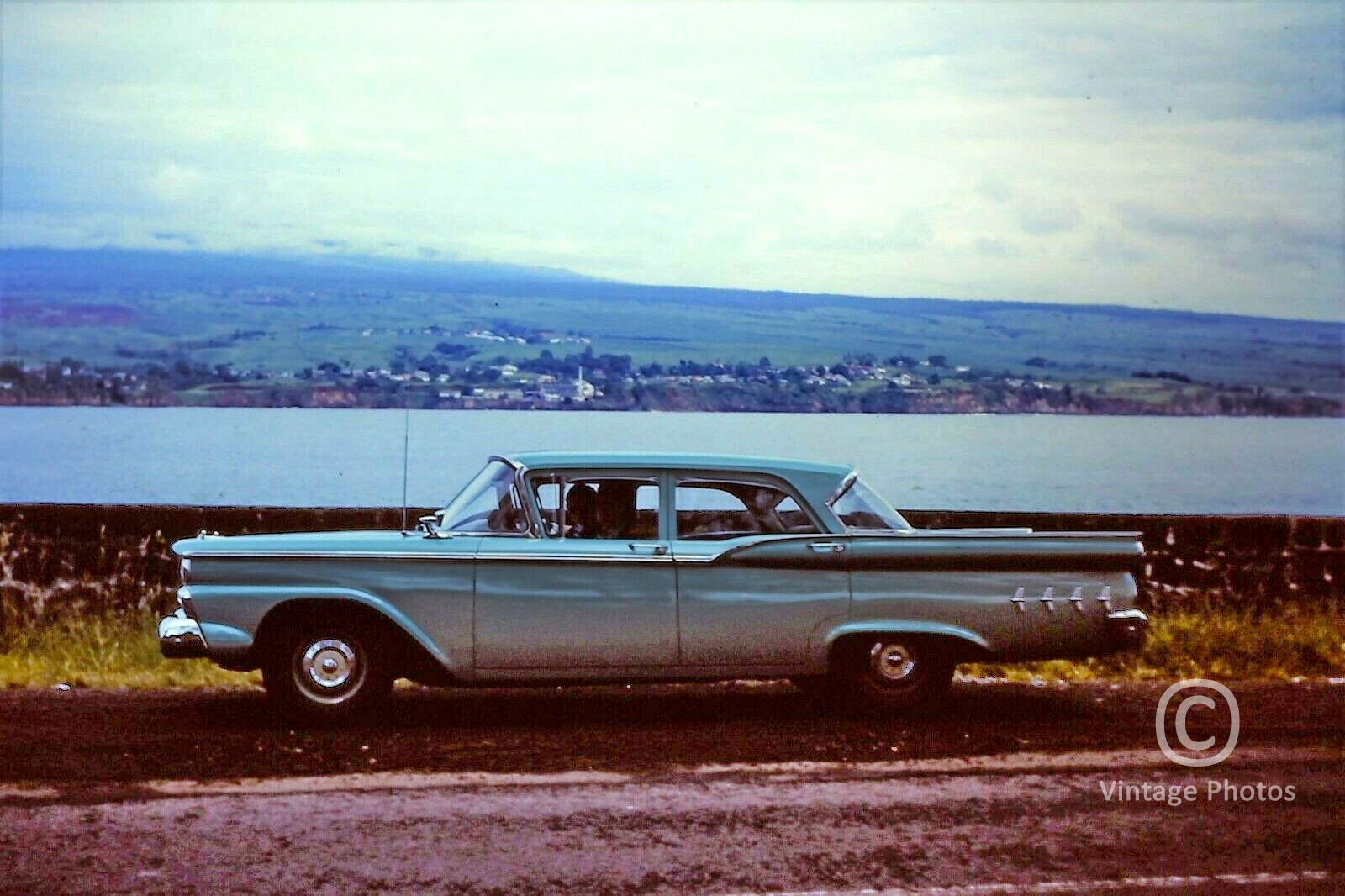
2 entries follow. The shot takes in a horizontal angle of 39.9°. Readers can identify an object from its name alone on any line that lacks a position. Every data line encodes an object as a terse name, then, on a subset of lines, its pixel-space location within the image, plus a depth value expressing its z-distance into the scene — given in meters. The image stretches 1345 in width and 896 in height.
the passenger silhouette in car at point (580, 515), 9.35
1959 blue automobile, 9.11
